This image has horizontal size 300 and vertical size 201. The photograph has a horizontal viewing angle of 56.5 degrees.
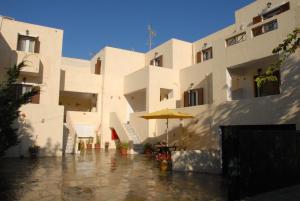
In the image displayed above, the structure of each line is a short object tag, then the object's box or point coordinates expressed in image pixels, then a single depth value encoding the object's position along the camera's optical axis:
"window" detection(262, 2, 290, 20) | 18.61
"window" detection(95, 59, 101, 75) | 29.81
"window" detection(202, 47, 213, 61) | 25.85
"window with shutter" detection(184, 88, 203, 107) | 22.08
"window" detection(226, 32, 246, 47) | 18.75
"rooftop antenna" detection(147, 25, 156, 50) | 33.33
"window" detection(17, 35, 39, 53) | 22.10
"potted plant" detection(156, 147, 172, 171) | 12.53
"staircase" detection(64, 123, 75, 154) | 22.43
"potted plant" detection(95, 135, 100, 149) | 27.17
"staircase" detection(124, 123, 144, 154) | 22.66
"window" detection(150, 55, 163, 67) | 28.42
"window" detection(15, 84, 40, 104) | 21.12
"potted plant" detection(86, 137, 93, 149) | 27.28
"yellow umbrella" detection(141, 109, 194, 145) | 16.81
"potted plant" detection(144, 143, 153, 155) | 21.85
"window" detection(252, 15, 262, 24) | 20.72
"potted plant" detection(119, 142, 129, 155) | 21.72
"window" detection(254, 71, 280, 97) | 16.39
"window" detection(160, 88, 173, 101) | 24.75
